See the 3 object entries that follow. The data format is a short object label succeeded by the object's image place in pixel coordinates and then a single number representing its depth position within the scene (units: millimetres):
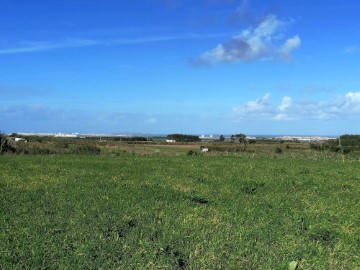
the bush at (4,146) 45219
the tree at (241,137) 108850
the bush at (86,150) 51312
